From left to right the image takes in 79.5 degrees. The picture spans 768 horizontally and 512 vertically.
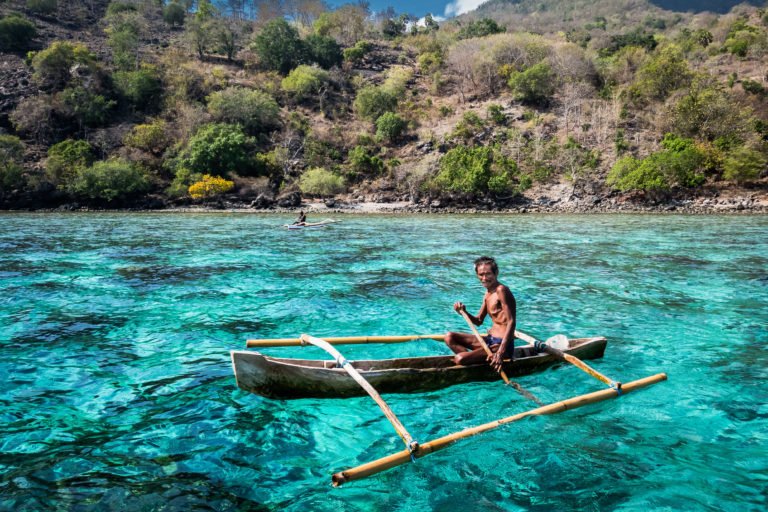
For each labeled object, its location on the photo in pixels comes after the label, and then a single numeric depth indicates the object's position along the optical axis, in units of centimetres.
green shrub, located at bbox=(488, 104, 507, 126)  6738
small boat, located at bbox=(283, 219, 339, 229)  3161
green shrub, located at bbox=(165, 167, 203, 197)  5428
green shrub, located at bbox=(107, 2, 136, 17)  9582
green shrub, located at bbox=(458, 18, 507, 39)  9825
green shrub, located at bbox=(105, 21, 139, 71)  7469
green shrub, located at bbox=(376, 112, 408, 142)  6762
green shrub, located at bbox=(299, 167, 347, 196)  5638
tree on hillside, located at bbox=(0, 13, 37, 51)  7331
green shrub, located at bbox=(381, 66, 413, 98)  7731
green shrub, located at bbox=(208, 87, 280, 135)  6725
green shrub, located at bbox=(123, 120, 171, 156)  6106
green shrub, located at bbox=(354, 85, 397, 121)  7381
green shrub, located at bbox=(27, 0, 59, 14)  8944
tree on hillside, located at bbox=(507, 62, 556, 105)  6844
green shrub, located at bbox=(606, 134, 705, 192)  4494
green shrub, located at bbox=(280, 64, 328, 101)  7881
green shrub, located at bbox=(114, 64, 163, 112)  6938
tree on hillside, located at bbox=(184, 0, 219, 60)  8731
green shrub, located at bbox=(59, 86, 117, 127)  6388
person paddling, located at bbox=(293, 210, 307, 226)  3186
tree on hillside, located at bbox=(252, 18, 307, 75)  8569
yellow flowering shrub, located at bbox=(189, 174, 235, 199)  5356
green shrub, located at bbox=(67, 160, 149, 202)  5128
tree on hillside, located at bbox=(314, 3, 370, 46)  10538
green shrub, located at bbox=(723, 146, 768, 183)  4438
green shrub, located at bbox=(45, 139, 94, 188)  5244
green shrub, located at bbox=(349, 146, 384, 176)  6138
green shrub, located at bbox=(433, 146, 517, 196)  5075
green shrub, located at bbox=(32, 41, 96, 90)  6700
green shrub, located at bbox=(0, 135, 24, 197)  4988
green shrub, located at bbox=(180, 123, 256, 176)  5597
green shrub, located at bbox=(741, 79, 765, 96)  5784
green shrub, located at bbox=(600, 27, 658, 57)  7894
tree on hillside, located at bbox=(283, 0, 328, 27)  11788
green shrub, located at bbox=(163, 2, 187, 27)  10343
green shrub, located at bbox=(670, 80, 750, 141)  4853
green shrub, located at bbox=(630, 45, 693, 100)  5897
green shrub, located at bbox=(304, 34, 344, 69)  8844
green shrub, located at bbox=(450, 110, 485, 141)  6512
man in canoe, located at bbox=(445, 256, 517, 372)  682
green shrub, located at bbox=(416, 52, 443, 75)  8656
